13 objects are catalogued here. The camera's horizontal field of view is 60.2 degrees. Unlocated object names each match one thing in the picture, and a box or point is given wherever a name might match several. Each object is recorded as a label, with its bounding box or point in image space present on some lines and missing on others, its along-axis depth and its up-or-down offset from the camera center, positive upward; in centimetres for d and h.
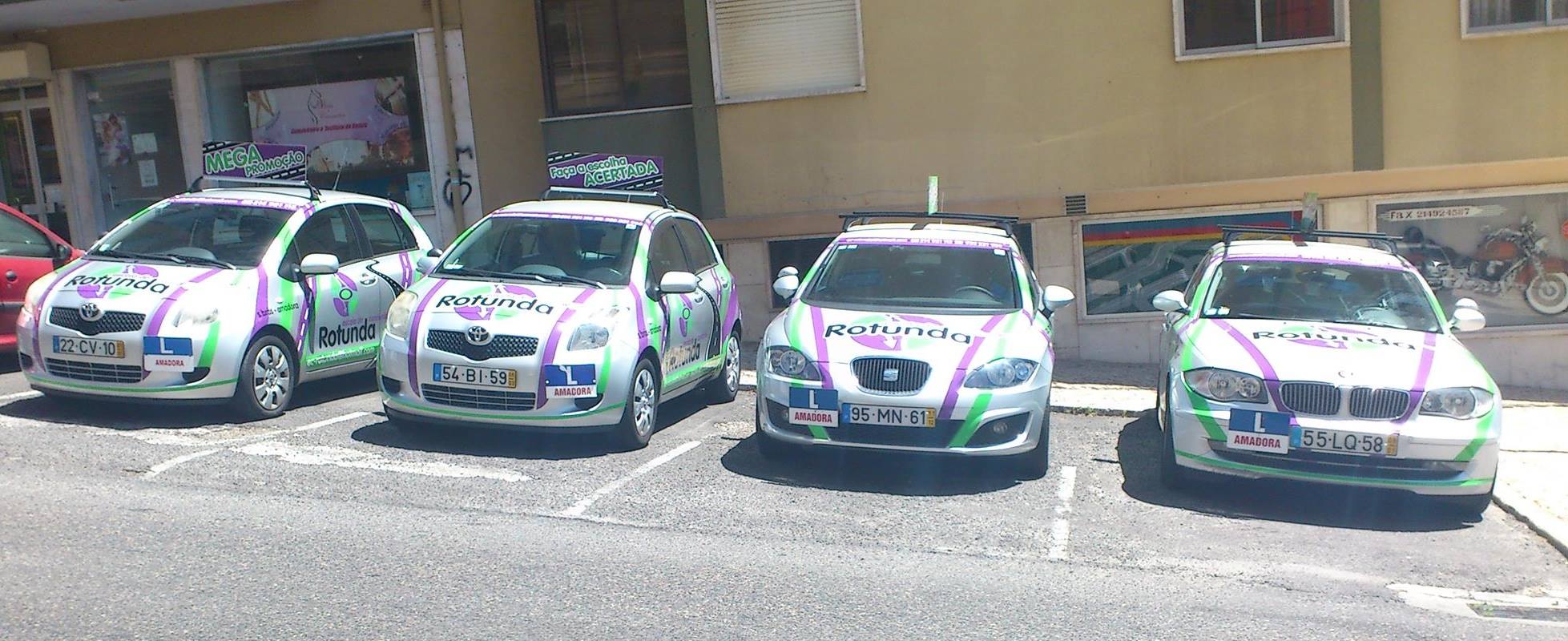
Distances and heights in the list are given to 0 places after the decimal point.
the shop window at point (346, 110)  1539 +80
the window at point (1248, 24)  1294 +76
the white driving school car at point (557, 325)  832 -104
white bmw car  756 -171
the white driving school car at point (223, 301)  861 -75
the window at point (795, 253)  1398 -115
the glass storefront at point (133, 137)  1622 +70
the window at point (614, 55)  1420 +106
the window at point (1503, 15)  1262 +63
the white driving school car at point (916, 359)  786 -134
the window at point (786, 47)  1357 +95
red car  1063 -42
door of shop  1670 +56
